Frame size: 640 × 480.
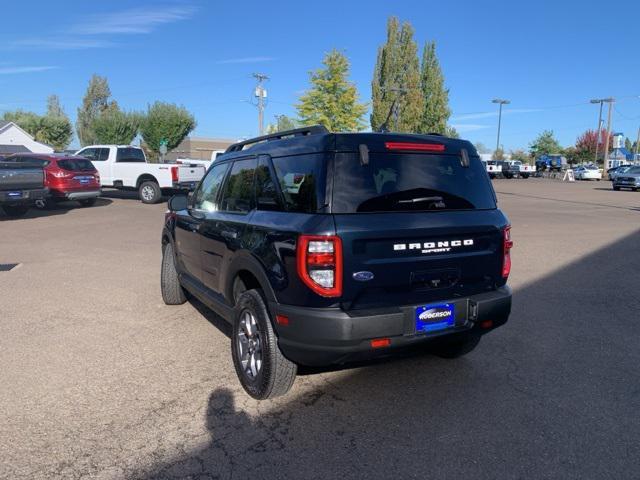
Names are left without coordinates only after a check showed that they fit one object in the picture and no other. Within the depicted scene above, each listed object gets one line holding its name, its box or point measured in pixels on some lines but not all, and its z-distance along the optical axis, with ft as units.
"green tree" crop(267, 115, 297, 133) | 252.01
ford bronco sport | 10.01
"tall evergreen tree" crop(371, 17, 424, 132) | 164.04
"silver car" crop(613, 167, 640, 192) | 104.53
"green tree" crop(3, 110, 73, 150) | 221.25
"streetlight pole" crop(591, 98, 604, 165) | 217.23
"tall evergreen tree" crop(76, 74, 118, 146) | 249.75
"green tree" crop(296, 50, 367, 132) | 129.70
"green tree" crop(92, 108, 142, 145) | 187.93
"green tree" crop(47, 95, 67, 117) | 314.86
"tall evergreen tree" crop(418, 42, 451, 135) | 178.60
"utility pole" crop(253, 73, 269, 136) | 164.72
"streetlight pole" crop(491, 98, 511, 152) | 248.11
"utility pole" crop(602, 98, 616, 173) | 194.08
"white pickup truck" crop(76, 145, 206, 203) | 59.26
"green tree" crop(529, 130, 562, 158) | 336.70
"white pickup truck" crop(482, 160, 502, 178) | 186.82
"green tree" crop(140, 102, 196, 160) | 186.80
